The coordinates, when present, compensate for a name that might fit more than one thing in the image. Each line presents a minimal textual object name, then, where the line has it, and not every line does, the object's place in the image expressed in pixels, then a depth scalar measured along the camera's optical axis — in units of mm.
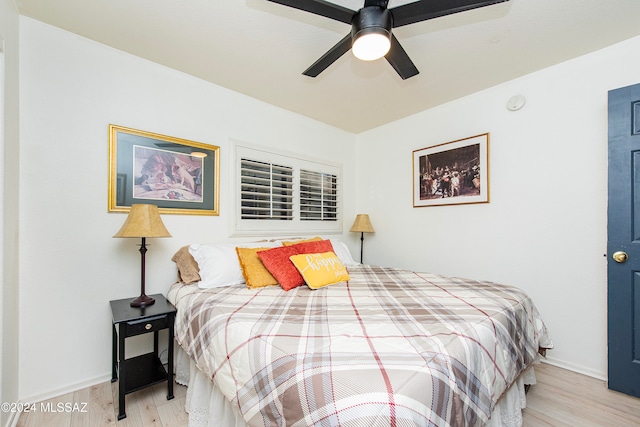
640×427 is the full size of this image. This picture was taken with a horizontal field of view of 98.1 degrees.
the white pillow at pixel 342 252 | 2877
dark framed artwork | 2689
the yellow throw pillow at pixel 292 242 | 2562
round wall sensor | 2434
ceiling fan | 1309
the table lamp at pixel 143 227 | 1779
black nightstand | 1604
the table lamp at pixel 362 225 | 3471
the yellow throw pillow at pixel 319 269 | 2021
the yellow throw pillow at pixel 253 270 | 2033
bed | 838
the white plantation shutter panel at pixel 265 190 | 2750
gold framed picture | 2057
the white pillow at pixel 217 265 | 2051
